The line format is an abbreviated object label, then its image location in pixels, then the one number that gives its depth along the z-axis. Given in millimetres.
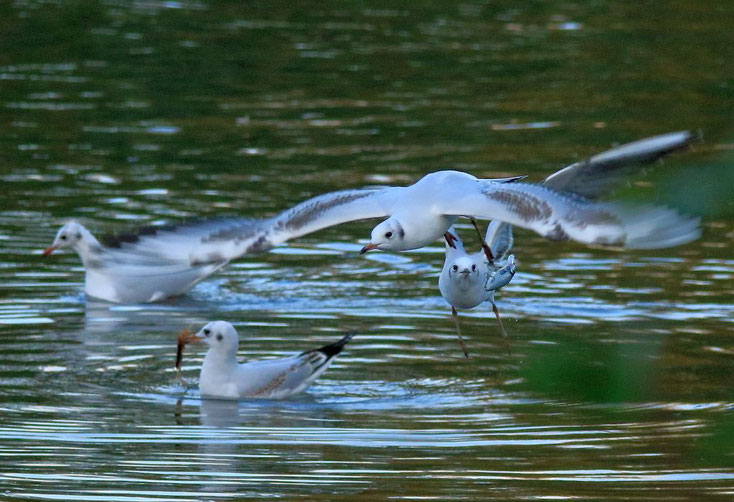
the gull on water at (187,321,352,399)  19609
